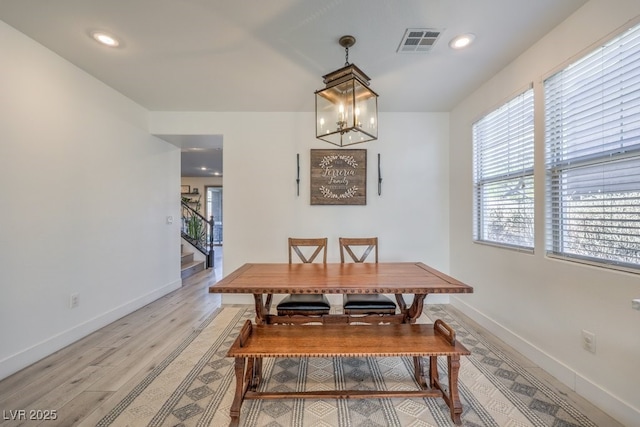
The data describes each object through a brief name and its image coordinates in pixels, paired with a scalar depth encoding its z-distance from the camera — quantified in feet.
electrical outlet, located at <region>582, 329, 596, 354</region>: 5.57
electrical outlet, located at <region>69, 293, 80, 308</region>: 8.16
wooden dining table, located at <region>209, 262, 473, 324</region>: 5.50
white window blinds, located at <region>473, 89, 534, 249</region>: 7.49
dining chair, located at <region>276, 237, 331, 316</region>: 7.18
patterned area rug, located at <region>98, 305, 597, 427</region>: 5.12
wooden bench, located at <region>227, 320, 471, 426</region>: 5.01
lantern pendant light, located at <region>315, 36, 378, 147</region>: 5.72
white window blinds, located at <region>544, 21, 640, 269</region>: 4.98
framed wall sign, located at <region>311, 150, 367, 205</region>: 11.68
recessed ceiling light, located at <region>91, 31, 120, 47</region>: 6.76
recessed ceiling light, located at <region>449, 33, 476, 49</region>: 6.75
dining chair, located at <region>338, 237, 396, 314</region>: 7.16
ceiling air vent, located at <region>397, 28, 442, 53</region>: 6.55
